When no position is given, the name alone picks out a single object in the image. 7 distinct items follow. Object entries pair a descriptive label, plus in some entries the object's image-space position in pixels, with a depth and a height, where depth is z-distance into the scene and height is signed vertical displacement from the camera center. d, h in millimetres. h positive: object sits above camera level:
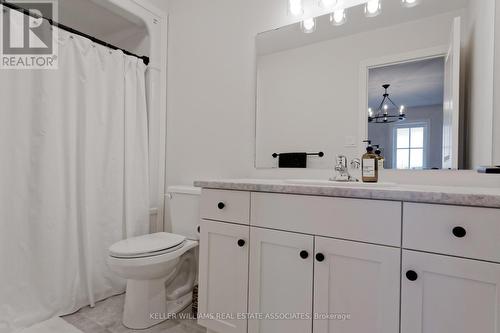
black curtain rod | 1522 +873
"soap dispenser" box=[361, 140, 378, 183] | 1314 -13
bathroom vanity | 834 -361
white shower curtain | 1543 -104
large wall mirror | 1267 +443
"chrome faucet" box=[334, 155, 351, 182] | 1398 -22
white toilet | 1506 -601
